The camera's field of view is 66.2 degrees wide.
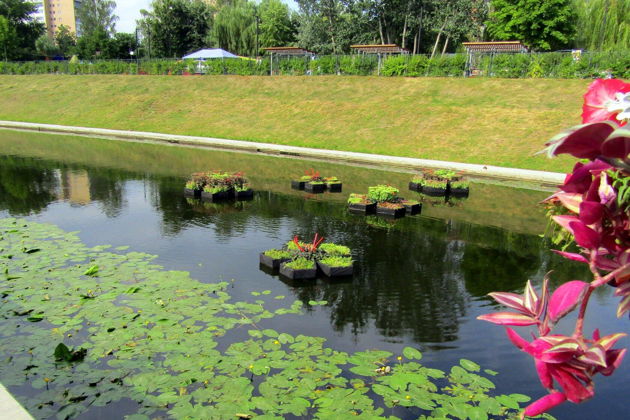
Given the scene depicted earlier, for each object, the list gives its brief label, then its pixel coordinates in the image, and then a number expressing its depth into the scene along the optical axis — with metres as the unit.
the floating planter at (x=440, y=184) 21.02
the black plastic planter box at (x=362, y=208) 17.59
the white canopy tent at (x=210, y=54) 57.25
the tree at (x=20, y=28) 82.25
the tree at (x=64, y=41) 108.72
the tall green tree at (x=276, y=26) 82.25
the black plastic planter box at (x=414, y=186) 21.56
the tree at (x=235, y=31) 78.97
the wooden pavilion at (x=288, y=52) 48.88
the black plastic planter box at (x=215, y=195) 18.77
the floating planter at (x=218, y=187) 18.88
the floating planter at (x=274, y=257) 12.09
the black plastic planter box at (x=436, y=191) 20.95
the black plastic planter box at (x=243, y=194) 19.23
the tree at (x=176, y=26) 80.50
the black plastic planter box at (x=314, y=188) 20.47
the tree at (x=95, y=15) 116.75
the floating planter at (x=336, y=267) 11.66
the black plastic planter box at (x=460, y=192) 21.02
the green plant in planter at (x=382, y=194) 17.72
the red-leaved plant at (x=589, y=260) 1.34
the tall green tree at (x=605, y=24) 48.91
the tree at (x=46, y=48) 103.91
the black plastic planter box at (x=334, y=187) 20.95
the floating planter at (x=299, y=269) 11.49
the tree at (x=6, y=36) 78.75
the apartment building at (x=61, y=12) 182.88
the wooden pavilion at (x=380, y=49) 45.79
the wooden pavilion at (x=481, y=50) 41.16
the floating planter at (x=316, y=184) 20.55
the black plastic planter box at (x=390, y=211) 17.31
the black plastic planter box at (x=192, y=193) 19.28
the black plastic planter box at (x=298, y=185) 20.93
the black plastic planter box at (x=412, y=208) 17.88
